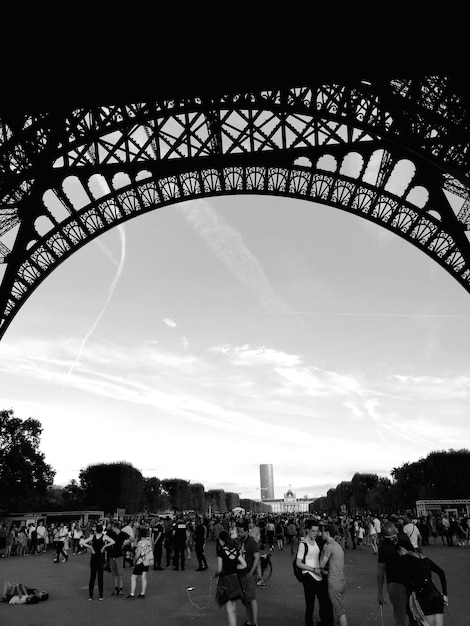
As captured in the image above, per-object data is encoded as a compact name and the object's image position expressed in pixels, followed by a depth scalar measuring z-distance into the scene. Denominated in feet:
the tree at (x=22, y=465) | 191.42
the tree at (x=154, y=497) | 295.40
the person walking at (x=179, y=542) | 57.36
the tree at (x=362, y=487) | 335.26
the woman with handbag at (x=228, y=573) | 23.36
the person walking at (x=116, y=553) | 38.55
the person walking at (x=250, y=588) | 25.61
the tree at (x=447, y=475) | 196.12
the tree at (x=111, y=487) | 222.07
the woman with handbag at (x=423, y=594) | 17.56
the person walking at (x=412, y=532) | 30.96
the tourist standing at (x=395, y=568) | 20.33
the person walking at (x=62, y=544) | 75.36
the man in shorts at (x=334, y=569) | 23.07
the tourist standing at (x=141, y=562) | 36.78
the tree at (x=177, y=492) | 334.65
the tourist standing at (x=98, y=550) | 36.58
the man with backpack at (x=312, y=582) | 24.26
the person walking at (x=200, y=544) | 55.52
